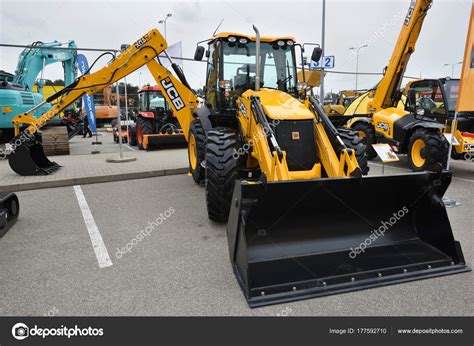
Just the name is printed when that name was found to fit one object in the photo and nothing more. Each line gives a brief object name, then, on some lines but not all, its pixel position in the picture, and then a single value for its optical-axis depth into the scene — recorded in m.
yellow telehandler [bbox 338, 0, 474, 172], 7.30
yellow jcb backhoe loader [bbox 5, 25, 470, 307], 2.95
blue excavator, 10.43
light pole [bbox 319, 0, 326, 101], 12.69
